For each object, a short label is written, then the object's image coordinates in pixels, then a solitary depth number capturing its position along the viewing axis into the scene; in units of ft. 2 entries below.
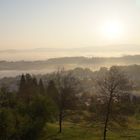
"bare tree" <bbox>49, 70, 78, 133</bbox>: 130.99
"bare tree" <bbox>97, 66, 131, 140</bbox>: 93.77
